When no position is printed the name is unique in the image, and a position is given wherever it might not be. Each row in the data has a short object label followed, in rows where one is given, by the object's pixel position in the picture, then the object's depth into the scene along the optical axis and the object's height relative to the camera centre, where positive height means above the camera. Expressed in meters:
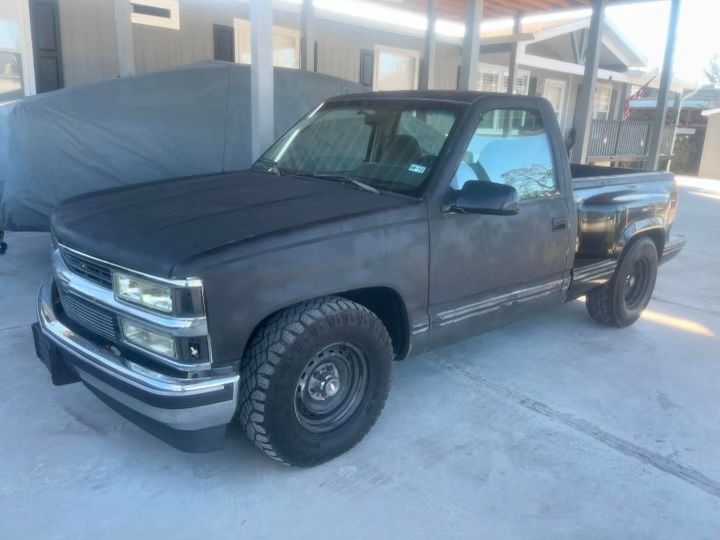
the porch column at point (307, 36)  8.66 +1.13
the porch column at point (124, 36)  8.05 +0.92
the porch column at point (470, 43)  7.96 +1.02
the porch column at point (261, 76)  5.07 +0.31
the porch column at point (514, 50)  11.64 +1.42
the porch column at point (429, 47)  9.67 +1.16
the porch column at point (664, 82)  8.69 +0.69
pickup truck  2.41 -0.71
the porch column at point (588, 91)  8.13 +0.46
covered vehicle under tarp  5.26 -0.26
